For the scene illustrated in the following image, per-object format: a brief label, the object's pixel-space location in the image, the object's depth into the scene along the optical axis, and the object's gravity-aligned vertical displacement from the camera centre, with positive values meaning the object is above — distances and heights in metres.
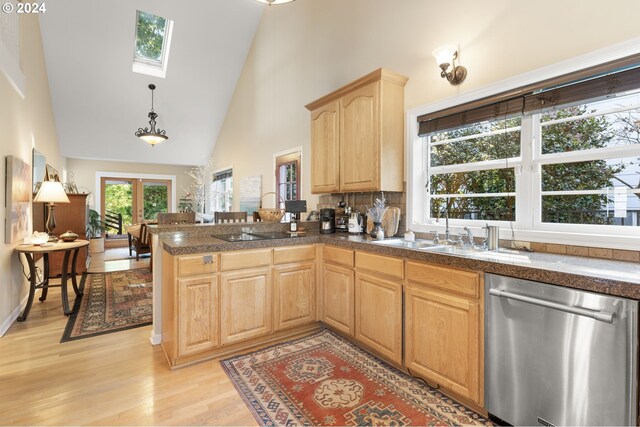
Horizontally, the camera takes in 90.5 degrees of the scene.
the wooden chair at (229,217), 4.06 -0.11
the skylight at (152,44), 5.90 +3.19
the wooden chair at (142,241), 6.14 -0.65
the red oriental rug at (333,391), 1.82 -1.18
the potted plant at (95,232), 7.28 -0.56
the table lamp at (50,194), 3.64 +0.17
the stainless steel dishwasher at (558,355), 1.30 -0.67
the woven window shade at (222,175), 7.43 +0.84
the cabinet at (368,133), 2.84 +0.72
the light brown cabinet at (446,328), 1.81 -0.73
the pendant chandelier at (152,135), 5.81 +1.35
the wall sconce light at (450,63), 2.51 +1.17
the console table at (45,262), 3.23 -0.58
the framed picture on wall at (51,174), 5.18 +0.61
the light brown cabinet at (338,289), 2.69 -0.71
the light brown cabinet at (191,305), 2.28 -0.71
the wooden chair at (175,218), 3.62 -0.11
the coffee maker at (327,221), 3.35 -0.13
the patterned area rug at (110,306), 3.08 -1.14
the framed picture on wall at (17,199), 3.17 +0.10
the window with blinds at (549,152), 1.85 +0.40
